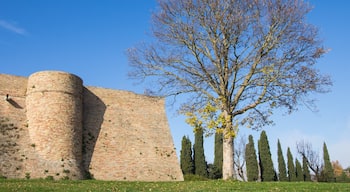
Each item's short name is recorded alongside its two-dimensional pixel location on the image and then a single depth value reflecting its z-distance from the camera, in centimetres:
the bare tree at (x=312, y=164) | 4706
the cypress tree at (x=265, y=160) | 3959
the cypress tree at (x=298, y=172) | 4338
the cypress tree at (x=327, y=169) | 4344
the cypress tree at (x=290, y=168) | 4316
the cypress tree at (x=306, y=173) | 4435
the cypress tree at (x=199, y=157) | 3778
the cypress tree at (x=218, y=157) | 3853
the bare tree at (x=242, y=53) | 1823
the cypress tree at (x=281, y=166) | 4266
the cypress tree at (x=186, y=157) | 3803
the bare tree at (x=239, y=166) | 4508
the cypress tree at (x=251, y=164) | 4053
